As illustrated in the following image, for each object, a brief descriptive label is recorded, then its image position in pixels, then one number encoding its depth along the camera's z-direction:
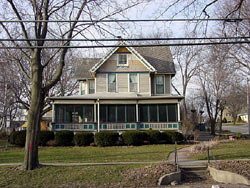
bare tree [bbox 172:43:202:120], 36.25
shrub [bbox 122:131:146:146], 19.20
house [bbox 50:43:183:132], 22.47
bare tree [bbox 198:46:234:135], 20.81
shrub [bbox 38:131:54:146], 19.48
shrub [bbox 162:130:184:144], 19.91
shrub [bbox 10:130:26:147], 19.48
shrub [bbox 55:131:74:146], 19.44
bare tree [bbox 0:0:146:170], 10.32
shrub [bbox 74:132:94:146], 19.31
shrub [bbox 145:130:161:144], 19.73
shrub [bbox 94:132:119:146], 18.98
